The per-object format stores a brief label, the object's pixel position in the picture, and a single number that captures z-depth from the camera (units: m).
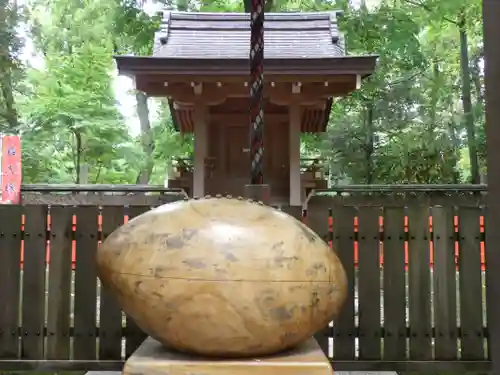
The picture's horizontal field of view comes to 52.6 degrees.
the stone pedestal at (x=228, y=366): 1.22
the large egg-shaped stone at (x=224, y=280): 1.22
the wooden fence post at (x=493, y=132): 1.44
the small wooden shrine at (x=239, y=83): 5.95
